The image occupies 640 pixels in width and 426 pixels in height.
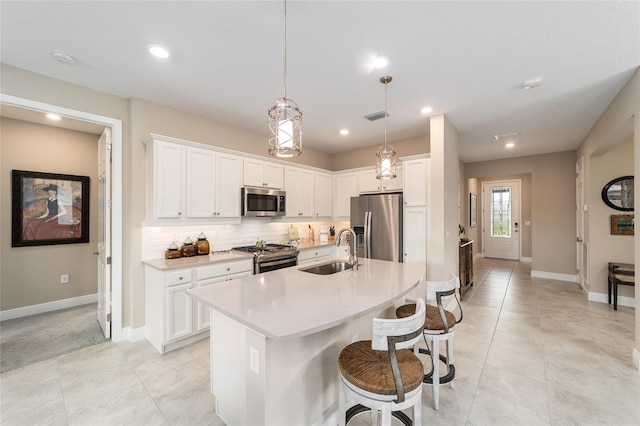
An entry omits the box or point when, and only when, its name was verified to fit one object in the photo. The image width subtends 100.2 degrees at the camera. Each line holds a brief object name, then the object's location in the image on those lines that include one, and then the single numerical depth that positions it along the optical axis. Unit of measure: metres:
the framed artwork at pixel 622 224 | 4.22
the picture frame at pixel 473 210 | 7.52
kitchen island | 1.49
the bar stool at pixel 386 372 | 1.35
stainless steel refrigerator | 4.20
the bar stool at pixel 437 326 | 2.06
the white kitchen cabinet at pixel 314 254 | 4.37
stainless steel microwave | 3.92
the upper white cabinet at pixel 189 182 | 3.13
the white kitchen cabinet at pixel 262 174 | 4.00
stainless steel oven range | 3.56
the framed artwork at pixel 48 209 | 3.73
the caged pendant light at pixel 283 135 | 1.77
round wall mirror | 4.24
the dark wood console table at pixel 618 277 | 3.95
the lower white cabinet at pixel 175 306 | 2.81
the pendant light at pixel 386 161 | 2.81
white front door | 8.16
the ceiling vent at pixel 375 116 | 3.75
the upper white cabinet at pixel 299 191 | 4.66
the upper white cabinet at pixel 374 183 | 4.62
